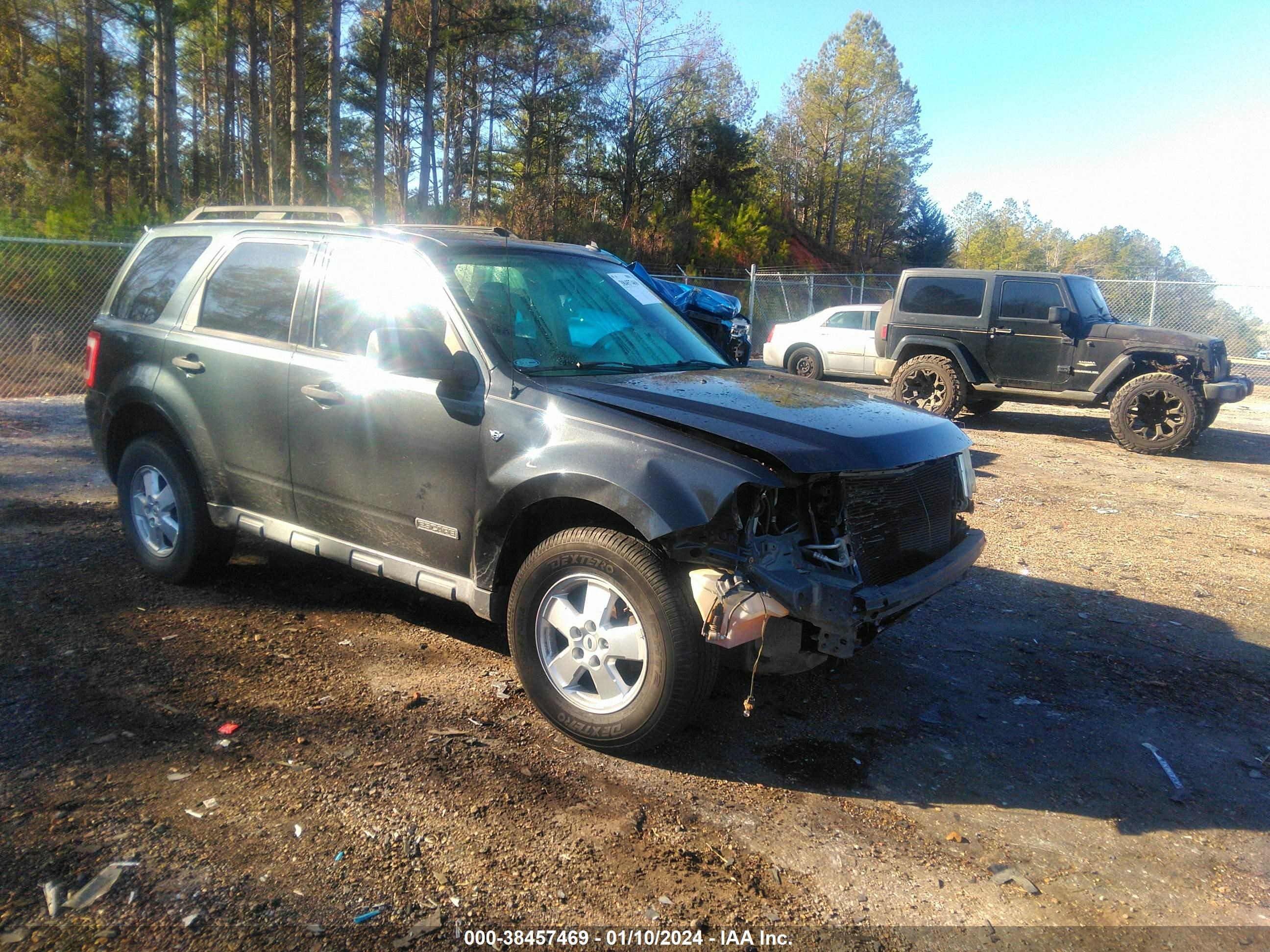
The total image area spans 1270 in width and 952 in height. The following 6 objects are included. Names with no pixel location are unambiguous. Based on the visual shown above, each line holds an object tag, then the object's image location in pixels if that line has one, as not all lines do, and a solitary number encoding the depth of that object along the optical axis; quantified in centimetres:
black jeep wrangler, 1045
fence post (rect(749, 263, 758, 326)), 2271
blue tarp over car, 1011
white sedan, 1551
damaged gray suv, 306
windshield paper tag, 470
